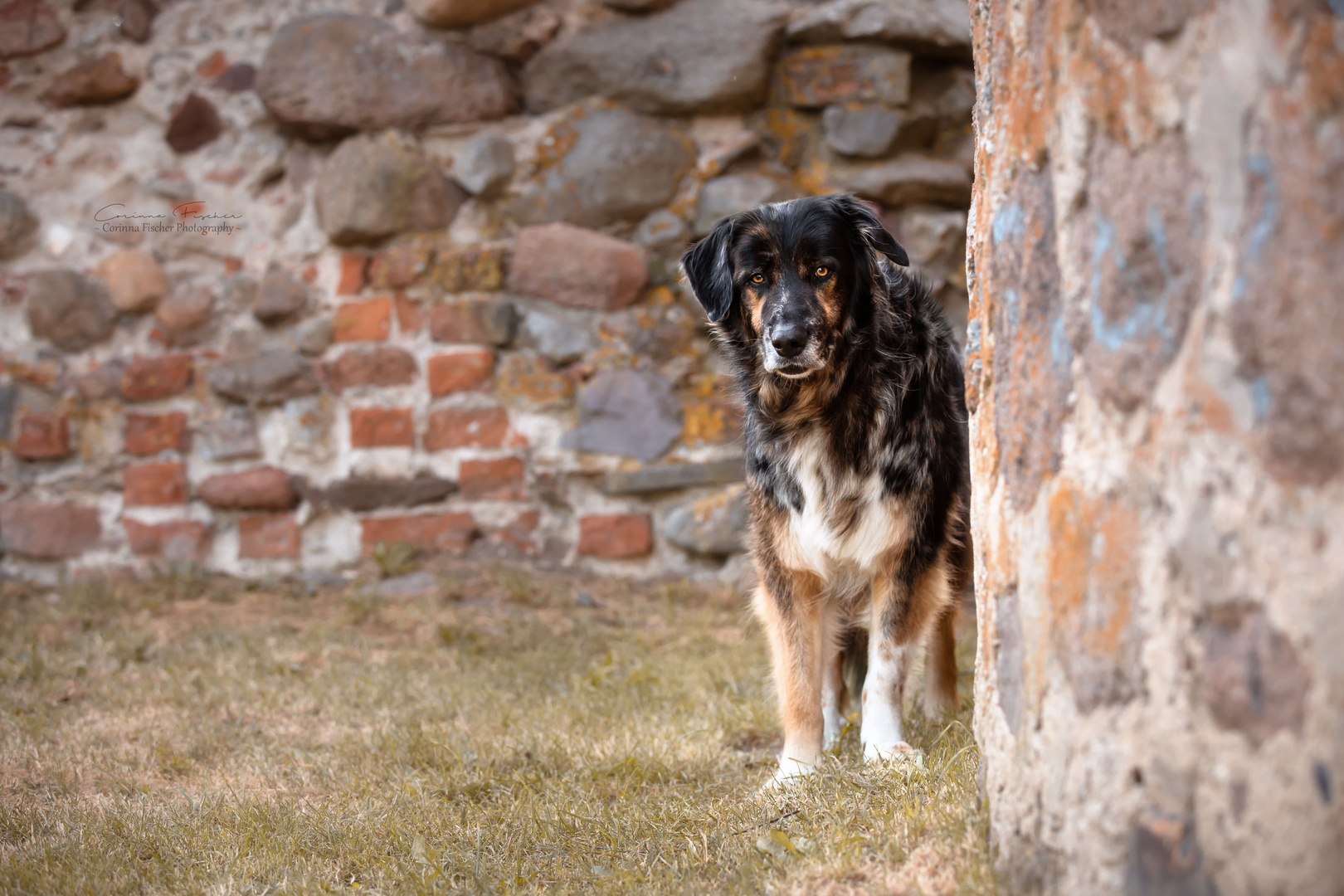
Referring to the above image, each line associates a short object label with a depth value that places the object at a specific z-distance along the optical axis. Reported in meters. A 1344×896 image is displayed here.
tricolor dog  7.09
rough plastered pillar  3.30
